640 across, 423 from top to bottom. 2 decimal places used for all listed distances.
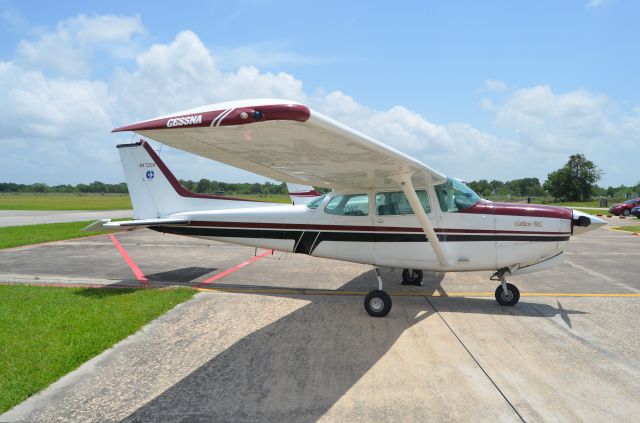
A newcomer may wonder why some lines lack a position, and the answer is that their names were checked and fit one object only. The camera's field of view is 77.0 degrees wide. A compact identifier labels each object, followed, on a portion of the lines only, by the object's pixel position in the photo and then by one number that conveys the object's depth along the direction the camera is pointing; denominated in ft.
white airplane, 13.84
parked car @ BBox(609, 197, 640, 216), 100.73
